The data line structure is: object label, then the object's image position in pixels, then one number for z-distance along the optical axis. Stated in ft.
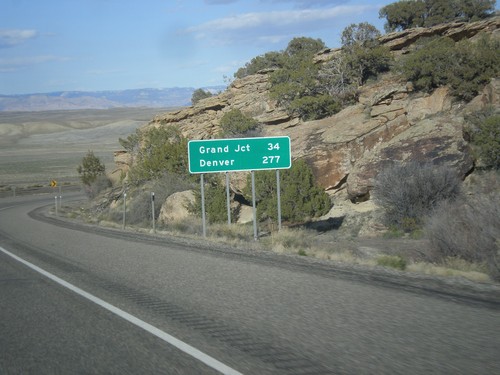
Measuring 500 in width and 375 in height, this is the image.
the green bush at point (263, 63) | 188.38
